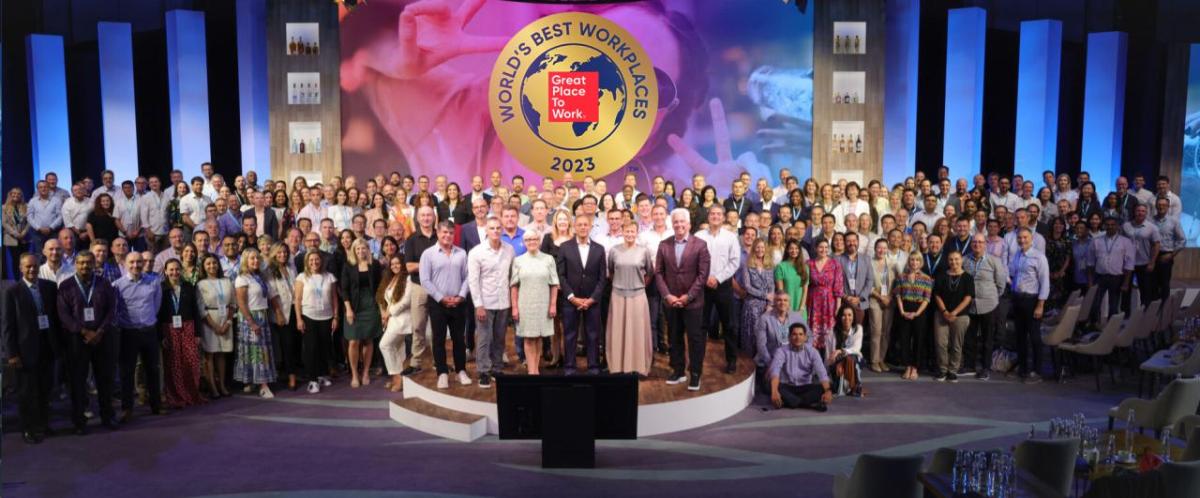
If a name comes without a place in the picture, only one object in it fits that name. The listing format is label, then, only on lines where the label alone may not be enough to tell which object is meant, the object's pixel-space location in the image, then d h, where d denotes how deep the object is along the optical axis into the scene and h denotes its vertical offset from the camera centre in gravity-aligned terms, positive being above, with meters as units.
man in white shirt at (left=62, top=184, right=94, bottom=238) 10.23 -0.36
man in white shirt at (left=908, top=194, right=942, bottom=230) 10.09 -0.37
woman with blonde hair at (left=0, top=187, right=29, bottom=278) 10.15 -0.47
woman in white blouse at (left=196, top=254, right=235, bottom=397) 7.91 -1.13
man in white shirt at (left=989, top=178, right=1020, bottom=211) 11.17 -0.20
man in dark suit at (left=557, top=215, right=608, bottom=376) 7.41 -0.78
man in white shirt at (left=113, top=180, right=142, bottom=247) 10.73 -0.36
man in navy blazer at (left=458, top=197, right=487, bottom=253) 8.13 -0.42
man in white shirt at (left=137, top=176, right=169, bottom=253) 10.77 -0.41
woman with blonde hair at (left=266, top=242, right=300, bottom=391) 8.31 -1.15
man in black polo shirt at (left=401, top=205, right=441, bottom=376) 8.13 -0.85
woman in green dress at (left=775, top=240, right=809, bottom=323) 8.19 -0.88
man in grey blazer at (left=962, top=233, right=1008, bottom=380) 8.74 -1.03
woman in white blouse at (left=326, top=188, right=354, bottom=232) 10.15 -0.38
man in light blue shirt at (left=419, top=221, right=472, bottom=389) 7.56 -0.90
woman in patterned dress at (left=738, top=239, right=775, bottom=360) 8.30 -0.90
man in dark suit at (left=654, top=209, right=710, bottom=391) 7.48 -0.82
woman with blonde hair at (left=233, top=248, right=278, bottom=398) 8.00 -1.32
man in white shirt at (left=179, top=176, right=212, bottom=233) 10.49 -0.31
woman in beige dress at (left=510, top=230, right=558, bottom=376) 7.39 -0.91
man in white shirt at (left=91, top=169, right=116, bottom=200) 10.42 -0.08
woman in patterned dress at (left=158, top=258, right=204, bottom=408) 7.70 -1.37
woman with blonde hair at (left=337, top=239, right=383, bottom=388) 8.30 -1.04
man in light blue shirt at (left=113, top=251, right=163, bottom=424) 7.32 -1.14
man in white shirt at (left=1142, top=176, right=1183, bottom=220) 10.49 -0.19
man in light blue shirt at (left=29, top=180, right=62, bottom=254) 10.24 -0.37
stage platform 7.02 -1.81
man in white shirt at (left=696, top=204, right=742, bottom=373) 7.96 -0.75
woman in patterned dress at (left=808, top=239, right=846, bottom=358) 8.29 -1.06
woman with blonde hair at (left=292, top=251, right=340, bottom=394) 8.24 -1.19
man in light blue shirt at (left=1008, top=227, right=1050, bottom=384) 8.81 -1.09
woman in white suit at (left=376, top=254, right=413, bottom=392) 8.11 -1.21
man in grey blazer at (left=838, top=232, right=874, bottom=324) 8.69 -0.90
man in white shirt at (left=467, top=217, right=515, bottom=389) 7.43 -0.84
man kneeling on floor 7.69 -1.64
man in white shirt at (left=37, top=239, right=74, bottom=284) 7.25 -0.68
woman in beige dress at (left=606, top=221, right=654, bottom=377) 7.47 -1.06
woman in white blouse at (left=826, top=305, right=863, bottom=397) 8.16 -1.61
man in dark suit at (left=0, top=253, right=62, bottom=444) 6.61 -1.20
